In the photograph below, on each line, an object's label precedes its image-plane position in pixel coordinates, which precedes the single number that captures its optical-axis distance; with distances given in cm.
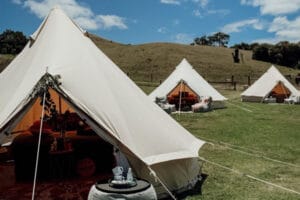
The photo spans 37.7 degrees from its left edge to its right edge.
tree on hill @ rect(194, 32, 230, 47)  11456
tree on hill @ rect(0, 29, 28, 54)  6419
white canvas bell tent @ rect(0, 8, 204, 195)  614
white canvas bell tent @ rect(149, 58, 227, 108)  2005
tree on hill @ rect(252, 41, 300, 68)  6575
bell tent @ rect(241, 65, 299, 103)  2388
